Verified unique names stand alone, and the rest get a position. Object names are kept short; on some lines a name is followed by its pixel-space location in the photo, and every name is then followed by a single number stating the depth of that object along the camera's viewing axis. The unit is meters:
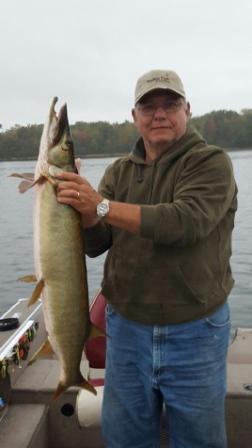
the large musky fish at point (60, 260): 2.73
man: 2.73
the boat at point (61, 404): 3.73
